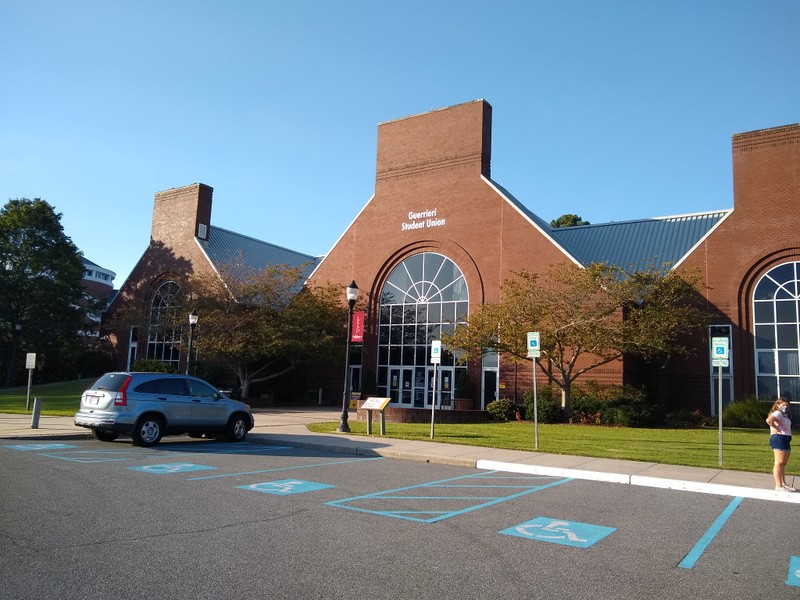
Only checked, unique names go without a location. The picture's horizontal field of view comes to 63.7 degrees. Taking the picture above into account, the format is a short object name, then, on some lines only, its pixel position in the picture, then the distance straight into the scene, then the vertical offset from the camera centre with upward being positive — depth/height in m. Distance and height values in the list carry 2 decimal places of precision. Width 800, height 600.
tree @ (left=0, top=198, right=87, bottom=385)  46.19 +6.09
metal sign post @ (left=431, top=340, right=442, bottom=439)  18.09 +0.85
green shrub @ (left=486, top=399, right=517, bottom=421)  27.48 -1.11
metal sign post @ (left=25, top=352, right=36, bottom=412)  21.85 +0.22
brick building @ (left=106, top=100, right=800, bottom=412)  28.98 +6.81
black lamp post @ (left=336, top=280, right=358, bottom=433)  18.39 +0.18
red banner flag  20.05 +1.61
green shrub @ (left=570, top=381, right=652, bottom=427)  24.89 -0.75
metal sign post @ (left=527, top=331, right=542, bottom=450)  15.33 +0.95
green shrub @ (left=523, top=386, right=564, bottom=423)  26.06 -0.98
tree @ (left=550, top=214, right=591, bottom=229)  72.06 +18.52
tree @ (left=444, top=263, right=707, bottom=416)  24.80 +2.75
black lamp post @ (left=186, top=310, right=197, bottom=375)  29.59 +2.35
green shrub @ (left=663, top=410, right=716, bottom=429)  25.92 -1.18
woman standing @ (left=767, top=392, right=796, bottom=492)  10.36 -0.71
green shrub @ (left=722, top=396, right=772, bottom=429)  25.45 -0.88
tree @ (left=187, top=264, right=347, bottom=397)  33.28 +3.01
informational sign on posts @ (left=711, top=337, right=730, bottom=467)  13.16 +0.81
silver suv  13.97 -0.82
